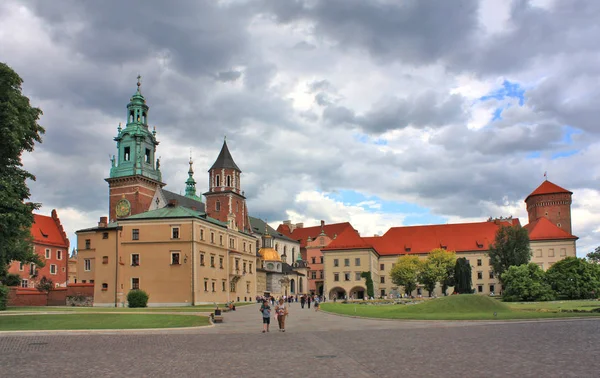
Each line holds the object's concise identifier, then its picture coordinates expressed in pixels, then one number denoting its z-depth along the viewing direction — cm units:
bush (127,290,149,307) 5353
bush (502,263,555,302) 5991
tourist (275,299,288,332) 2809
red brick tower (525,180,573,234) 12012
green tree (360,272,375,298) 9569
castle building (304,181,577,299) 10069
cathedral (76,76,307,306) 6397
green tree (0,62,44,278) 2895
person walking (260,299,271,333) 2721
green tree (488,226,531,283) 8200
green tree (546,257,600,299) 6181
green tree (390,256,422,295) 8956
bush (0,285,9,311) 4415
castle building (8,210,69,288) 8619
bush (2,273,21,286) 5859
